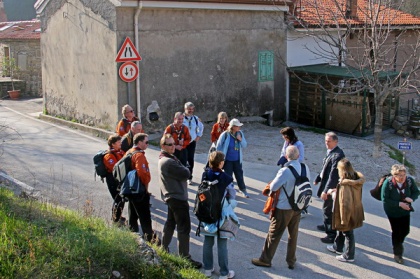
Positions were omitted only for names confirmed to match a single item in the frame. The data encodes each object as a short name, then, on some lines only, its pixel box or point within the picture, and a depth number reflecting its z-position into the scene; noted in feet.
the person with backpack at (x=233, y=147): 31.89
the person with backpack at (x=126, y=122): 33.35
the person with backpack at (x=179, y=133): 33.47
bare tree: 45.85
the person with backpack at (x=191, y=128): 35.35
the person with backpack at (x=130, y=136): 30.42
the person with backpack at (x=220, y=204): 21.74
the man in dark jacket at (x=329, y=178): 25.77
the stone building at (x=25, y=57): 88.43
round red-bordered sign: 42.01
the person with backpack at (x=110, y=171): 26.45
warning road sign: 41.98
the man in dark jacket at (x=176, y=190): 22.58
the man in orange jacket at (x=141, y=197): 23.72
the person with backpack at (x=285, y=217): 22.79
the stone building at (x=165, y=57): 49.19
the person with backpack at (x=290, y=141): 29.48
